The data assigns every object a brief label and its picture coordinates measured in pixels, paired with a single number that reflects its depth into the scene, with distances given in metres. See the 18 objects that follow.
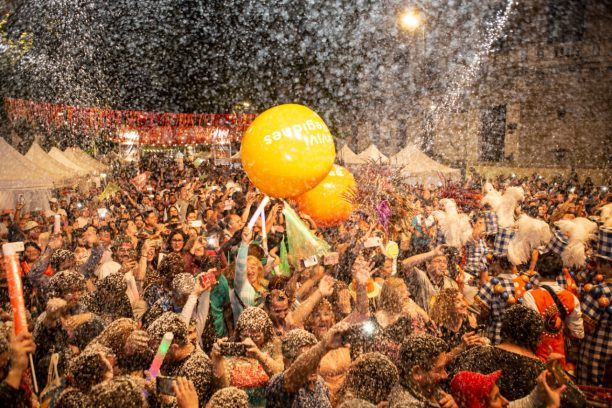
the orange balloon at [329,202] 5.35
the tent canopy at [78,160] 13.98
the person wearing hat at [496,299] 3.30
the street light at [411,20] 24.94
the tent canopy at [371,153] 13.16
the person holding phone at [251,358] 2.23
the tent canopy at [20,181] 8.03
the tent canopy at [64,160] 12.28
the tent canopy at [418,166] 13.36
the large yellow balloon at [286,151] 3.95
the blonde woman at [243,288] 3.39
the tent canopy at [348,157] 14.16
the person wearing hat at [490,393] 2.10
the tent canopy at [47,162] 10.11
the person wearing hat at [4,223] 6.53
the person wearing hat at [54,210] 8.39
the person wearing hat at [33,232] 5.73
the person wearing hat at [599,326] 3.22
